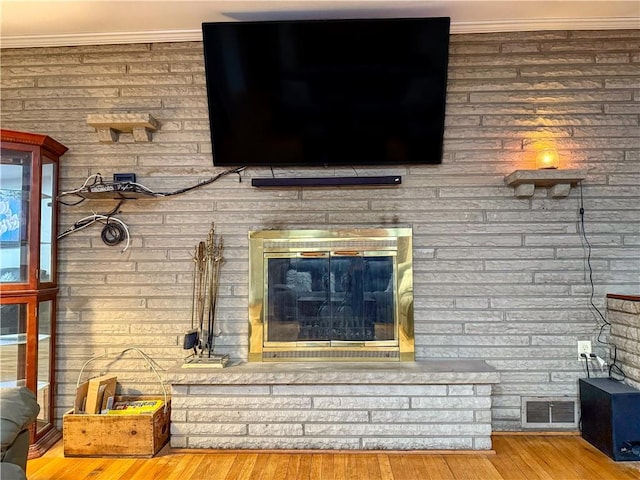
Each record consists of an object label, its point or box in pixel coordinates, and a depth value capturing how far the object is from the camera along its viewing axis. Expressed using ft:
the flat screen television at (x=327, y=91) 8.02
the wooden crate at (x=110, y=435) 7.42
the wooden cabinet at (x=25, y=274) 7.70
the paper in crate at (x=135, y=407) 7.81
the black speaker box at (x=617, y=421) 7.16
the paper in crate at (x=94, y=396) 7.80
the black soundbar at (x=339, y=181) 8.36
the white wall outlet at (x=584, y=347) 8.34
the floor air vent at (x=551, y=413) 8.29
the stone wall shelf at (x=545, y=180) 7.86
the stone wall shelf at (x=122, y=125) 8.28
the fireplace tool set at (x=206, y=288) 8.50
